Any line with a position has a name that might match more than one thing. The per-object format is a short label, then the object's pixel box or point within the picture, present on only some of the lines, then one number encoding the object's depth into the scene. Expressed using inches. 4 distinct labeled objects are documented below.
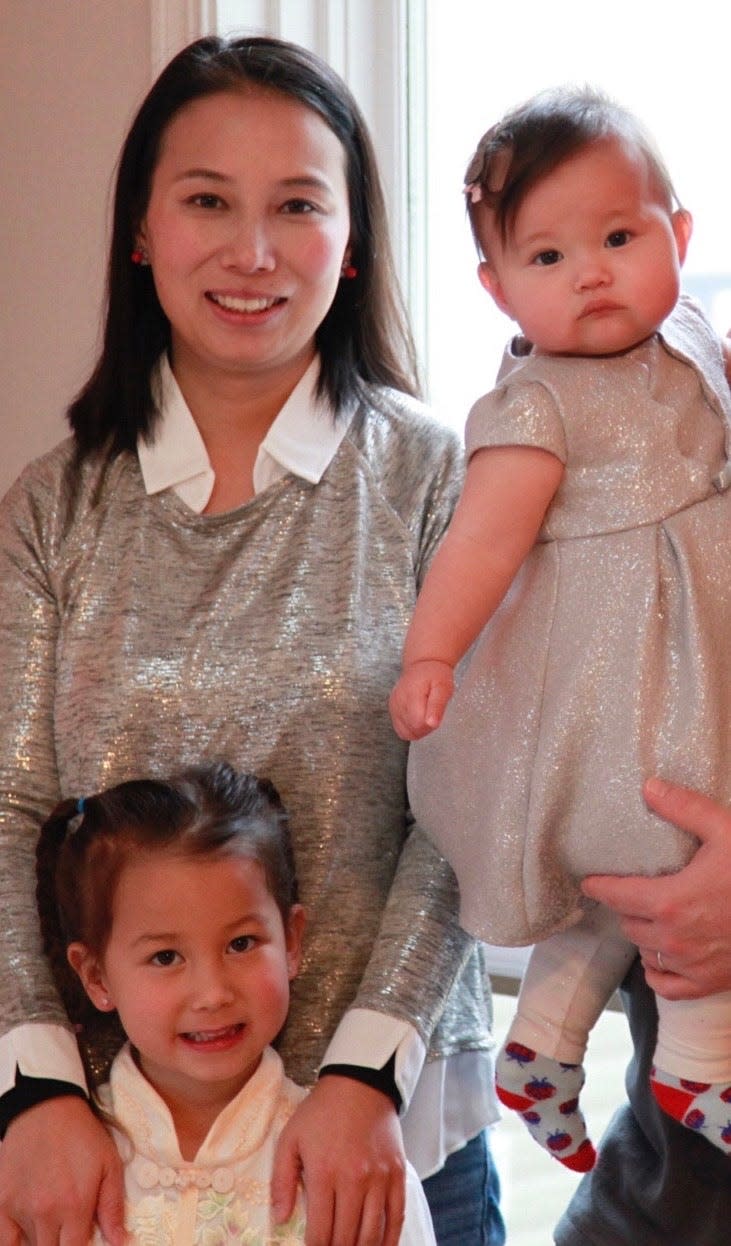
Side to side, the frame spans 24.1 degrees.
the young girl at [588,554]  58.1
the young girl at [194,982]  62.8
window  90.7
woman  69.1
